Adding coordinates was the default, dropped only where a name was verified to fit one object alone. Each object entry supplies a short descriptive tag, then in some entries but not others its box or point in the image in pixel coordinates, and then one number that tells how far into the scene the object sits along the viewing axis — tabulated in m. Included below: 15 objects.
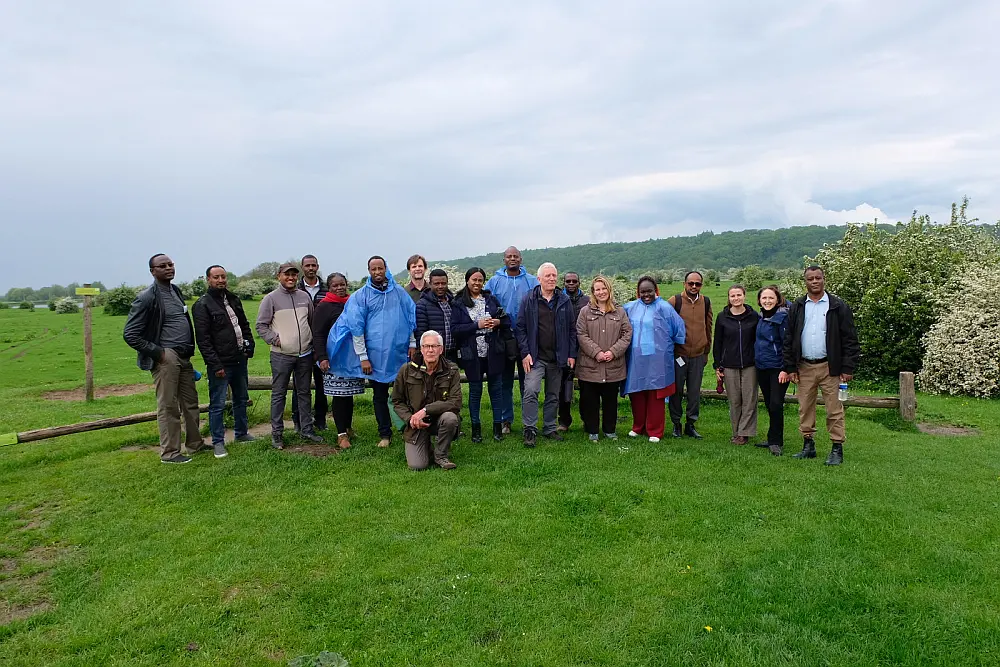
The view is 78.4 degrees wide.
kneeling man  7.51
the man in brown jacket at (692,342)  9.28
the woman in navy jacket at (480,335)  8.62
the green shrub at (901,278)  15.15
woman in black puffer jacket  8.73
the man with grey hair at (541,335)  8.69
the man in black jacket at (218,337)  8.22
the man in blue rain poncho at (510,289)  9.37
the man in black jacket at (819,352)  7.73
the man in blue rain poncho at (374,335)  8.41
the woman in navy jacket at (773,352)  8.48
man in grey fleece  8.50
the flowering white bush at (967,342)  13.30
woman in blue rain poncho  8.85
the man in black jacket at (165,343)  7.58
